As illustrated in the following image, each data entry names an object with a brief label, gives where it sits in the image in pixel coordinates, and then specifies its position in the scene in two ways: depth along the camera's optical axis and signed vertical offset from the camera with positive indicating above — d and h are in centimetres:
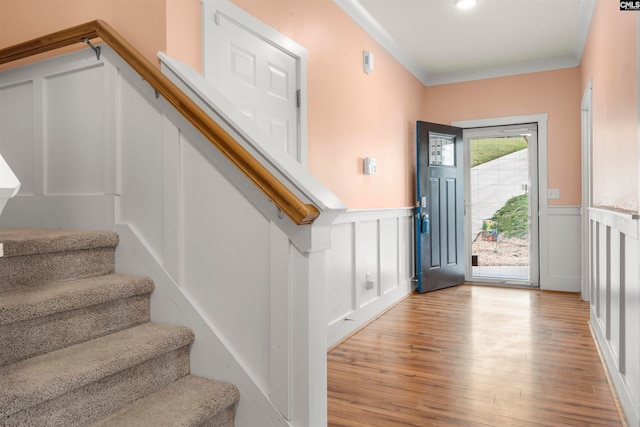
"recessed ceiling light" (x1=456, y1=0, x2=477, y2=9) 354 +156
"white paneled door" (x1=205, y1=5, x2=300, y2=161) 221 +70
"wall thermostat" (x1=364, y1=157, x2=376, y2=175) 385 +35
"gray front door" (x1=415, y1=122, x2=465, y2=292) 492 +0
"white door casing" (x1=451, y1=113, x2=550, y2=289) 507 +8
